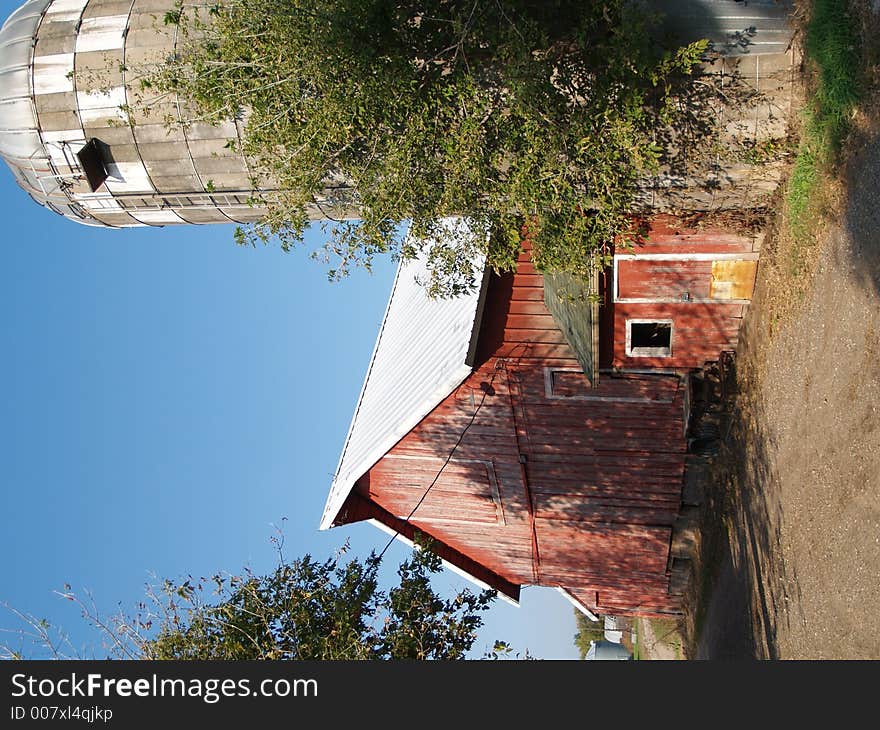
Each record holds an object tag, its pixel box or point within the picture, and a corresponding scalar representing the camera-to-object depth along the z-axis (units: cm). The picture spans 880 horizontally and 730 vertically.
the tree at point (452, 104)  884
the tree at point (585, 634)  4656
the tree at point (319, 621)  965
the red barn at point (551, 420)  1296
